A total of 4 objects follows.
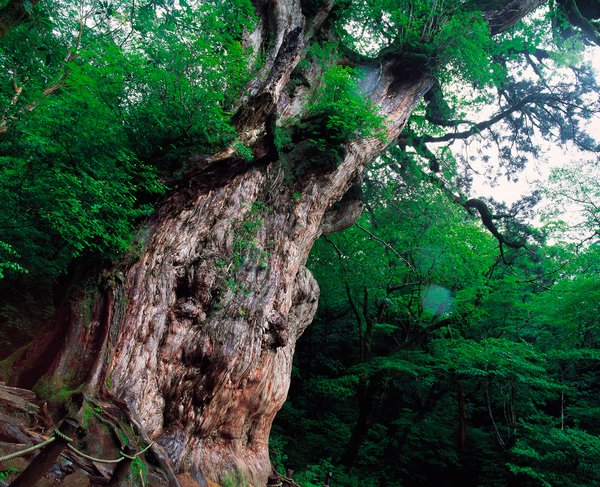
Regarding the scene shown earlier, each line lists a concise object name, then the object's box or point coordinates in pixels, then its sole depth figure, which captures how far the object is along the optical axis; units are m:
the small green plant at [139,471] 2.98
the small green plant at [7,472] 2.31
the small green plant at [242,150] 4.86
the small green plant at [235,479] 4.10
